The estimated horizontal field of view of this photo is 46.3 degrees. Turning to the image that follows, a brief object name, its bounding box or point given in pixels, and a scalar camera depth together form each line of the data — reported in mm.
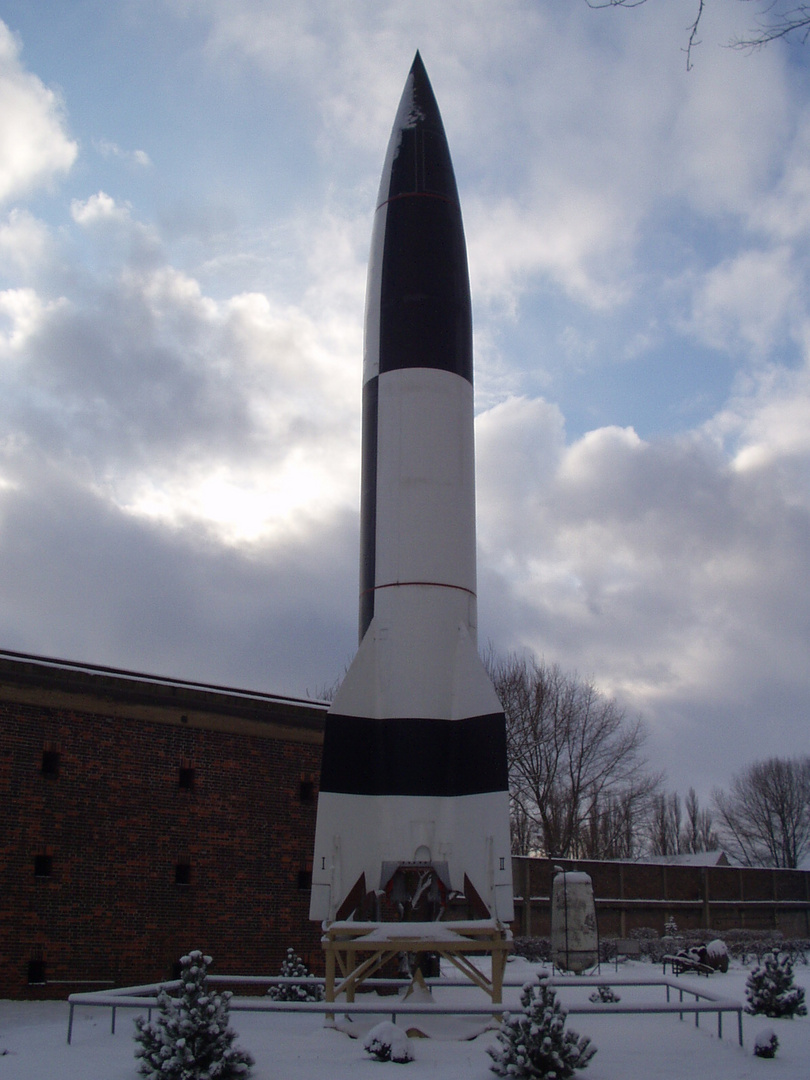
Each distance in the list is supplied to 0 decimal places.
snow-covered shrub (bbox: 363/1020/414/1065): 8820
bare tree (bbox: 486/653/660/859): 34812
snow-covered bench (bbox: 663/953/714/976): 19000
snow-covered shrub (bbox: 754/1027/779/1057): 9297
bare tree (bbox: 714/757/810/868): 55969
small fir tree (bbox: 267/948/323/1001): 13203
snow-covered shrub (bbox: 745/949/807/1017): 12000
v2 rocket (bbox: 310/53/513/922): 10844
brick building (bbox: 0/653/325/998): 13719
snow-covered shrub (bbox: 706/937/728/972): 19875
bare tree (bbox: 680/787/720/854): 71938
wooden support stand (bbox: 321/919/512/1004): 10047
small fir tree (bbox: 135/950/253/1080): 8023
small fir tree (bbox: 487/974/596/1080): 8070
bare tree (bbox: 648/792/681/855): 67250
